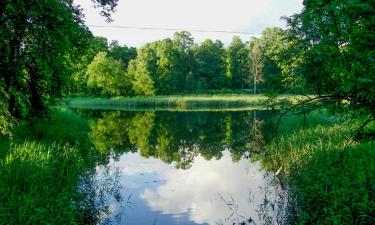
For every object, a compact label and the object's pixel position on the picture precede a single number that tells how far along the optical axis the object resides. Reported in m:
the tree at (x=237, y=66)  81.44
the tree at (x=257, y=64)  71.06
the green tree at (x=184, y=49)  78.88
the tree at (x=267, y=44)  75.48
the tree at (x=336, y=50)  3.97
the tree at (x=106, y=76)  60.78
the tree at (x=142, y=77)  60.94
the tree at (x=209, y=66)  80.94
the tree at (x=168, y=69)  66.69
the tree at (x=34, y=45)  8.88
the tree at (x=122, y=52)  81.38
